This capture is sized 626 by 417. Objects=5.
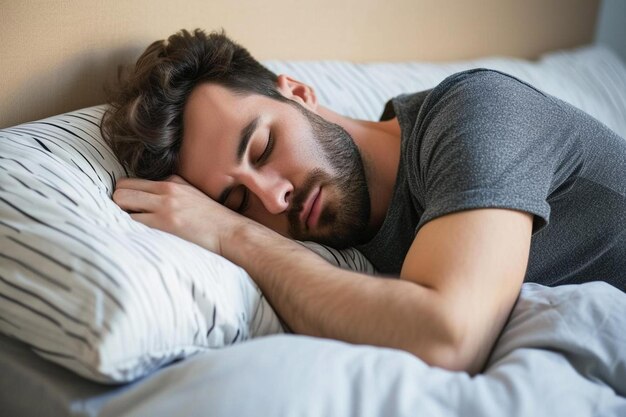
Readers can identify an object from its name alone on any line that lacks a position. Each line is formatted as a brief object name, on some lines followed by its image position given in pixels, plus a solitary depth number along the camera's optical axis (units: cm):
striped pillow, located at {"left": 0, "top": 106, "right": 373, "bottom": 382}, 82
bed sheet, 75
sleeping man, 93
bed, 77
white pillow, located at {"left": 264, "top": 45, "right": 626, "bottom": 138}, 168
